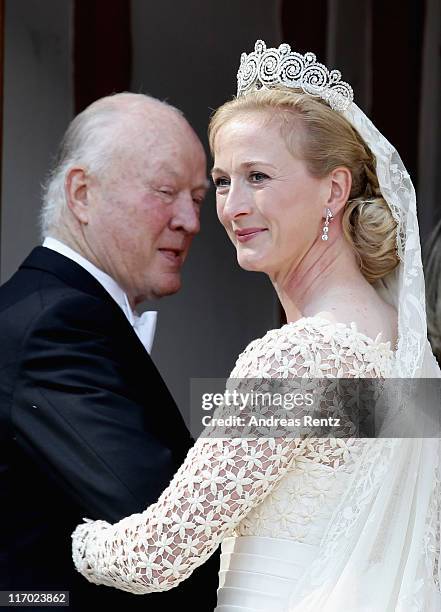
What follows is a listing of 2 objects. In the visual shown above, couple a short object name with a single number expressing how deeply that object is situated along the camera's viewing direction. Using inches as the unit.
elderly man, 202.2
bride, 176.4
